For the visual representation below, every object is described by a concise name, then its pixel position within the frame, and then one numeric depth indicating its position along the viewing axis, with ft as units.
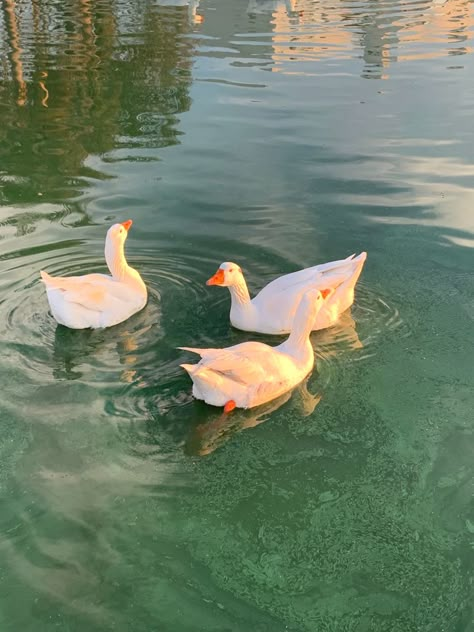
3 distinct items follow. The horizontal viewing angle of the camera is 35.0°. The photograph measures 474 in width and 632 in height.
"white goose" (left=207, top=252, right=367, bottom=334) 21.27
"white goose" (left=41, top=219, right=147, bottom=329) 21.12
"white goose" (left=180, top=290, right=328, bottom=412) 17.87
